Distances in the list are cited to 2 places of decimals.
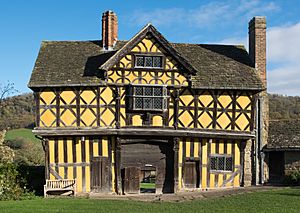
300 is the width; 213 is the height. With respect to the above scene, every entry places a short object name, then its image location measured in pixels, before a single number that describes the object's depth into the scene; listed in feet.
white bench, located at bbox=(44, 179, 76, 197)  78.02
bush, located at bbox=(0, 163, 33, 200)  75.05
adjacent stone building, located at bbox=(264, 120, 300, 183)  88.94
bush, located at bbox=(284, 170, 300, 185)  85.92
